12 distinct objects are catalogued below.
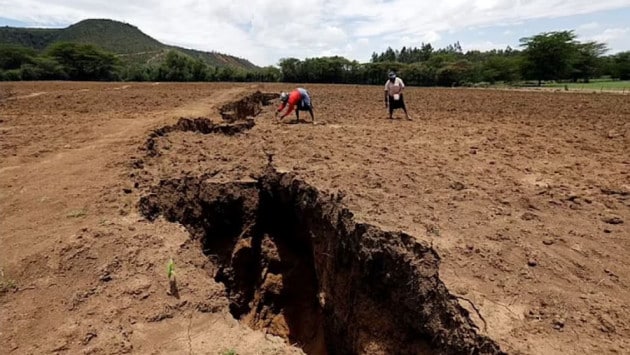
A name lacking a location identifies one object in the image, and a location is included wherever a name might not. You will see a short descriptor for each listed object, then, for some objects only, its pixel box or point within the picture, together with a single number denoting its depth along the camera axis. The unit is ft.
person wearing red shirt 40.11
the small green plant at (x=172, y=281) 13.35
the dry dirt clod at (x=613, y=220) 15.86
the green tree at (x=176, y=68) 171.73
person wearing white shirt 40.45
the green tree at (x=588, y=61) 161.12
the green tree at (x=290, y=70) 188.34
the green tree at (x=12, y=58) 182.53
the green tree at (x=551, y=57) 154.51
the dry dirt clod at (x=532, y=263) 13.10
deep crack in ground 13.08
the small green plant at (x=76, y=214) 17.71
